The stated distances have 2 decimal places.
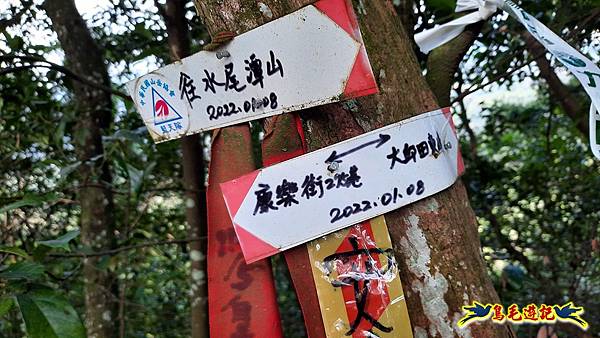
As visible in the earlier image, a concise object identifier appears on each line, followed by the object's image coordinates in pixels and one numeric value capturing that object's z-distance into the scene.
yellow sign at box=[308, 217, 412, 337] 0.56
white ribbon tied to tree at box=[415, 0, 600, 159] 0.61
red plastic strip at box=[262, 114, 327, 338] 0.58
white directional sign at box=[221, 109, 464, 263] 0.58
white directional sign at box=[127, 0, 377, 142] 0.56
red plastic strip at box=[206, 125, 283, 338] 0.61
